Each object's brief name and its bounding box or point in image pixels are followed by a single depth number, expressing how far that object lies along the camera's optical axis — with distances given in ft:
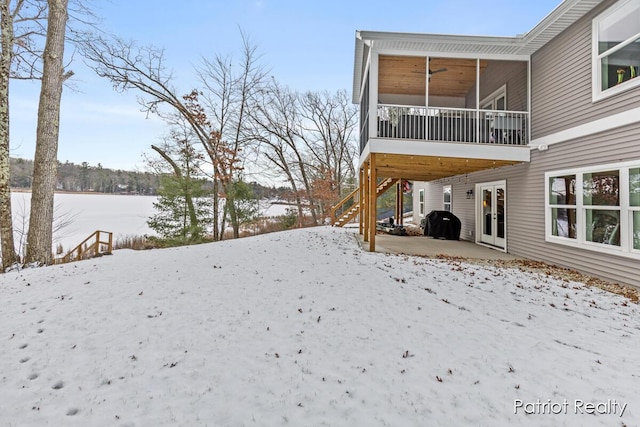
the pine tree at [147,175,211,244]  47.34
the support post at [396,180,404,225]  47.50
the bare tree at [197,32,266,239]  57.06
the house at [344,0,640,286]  16.66
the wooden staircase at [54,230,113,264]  32.84
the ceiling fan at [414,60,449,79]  26.96
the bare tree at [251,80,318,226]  67.21
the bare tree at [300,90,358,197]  76.84
